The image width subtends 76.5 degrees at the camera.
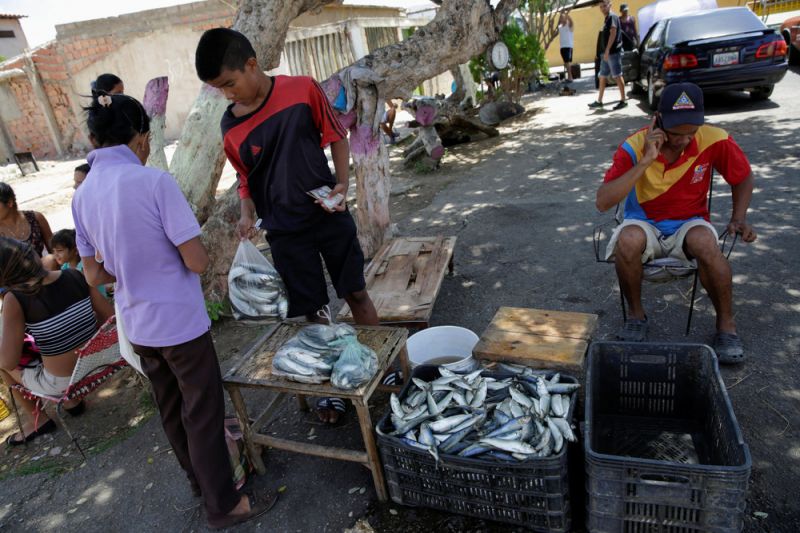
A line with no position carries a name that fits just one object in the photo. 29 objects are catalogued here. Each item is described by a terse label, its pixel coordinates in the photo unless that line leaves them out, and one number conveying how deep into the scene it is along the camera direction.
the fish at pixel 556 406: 2.38
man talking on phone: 3.20
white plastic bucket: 3.52
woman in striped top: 3.14
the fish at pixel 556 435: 2.18
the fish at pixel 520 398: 2.43
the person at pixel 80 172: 4.69
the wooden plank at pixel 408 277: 4.00
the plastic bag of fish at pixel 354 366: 2.40
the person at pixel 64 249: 4.11
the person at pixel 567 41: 16.02
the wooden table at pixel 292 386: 2.49
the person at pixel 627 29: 11.77
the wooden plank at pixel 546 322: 3.02
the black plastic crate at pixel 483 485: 2.17
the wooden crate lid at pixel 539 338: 2.78
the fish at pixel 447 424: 2.38
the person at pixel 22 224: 4.30
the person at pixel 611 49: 10.72
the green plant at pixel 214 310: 4.99
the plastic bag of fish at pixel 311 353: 2.50
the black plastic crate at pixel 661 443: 1.97
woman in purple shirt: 2.12
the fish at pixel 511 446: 2.16
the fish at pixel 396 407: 2.54
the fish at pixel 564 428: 2.20
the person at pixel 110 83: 4.46
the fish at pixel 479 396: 2.49
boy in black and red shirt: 2.68
